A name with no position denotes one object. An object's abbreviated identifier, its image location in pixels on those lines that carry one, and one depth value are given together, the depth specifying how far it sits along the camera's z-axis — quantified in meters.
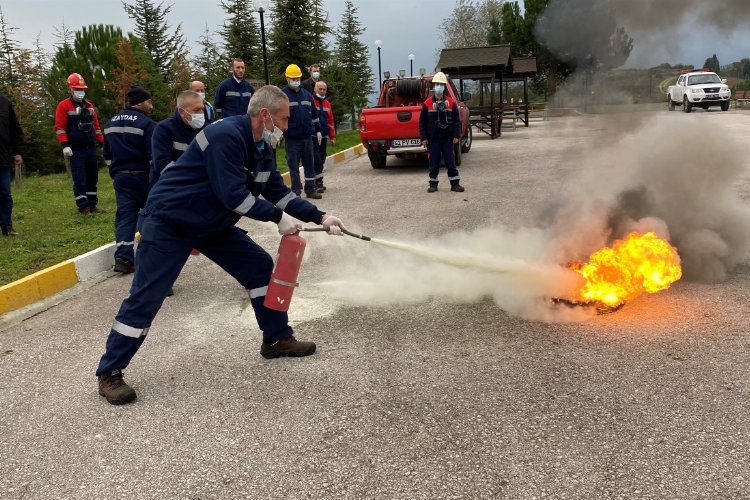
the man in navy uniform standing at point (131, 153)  5.82
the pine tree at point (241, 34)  26.09
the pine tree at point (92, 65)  17.00
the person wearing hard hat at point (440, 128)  9.89
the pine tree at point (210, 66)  23.30
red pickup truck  12.23
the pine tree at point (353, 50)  37.56
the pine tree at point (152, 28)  33.88
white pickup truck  25.05
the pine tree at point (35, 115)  16.03
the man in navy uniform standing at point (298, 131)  9.58
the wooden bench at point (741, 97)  29.92
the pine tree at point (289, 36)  23.84
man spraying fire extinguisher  3.39
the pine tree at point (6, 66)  16.59
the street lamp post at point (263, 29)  15.24
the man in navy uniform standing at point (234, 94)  9.18
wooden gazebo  19.43
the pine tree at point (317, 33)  24.33
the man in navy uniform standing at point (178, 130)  5.09
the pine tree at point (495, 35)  27.06
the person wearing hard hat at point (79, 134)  8.41
